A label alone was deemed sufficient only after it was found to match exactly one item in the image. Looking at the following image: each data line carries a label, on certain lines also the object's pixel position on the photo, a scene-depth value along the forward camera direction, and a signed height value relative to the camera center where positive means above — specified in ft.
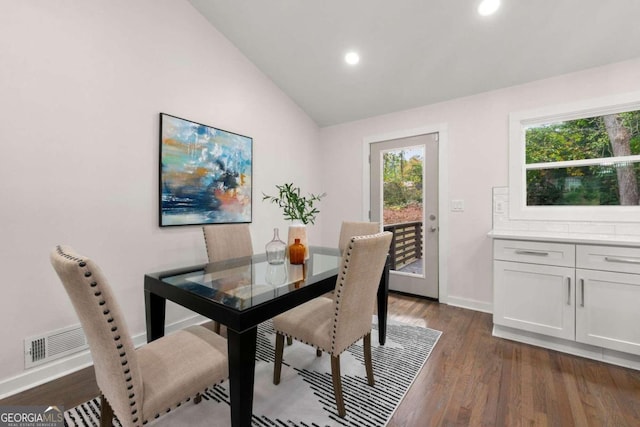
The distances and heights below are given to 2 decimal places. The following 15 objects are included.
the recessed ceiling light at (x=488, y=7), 6.87 +5.15
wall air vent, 5.80 -2.81
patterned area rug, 4.88 -3.52
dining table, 3.74 -1.26
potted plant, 6.98 -0.19
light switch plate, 10.20 +0.36
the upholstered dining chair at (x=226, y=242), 7.47 -0.77
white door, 10.84 +0.42
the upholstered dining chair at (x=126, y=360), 2.89 -2.05
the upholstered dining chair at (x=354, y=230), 8.55 -0.46
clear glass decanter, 6.56 -0.84
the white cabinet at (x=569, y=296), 6.47 -2.04
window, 7.93 +1.63
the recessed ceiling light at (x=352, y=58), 9.22 +5.21
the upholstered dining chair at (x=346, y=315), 4.68 -1.95
